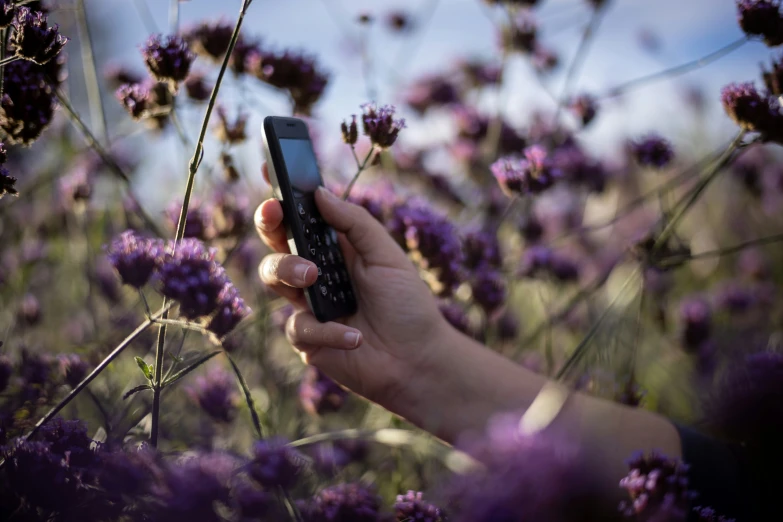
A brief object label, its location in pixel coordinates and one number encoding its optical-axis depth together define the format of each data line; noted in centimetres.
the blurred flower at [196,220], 84
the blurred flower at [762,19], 81
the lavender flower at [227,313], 71
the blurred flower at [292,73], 88
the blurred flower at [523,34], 103
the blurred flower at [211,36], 89
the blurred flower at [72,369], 76
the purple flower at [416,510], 69
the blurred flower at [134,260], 72
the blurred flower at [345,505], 71
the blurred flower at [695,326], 102
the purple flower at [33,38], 71
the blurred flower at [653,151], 96
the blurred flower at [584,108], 101
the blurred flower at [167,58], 77
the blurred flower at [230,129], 86
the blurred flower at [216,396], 84
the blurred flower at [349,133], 79
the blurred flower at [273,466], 69
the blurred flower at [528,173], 89
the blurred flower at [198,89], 90
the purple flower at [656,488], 68
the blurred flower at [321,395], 88
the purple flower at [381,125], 80
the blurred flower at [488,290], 91
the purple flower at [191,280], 70
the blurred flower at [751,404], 73
